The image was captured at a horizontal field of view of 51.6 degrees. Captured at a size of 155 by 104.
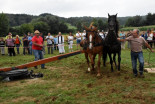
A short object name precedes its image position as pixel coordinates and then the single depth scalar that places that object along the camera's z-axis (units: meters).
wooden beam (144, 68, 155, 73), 7.47
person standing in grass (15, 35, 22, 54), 16.25
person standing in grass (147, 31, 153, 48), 16.95
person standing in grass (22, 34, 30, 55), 16.08
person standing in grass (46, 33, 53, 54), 16.29
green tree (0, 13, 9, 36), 58.69
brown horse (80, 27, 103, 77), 6.98
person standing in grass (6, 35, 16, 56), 15.14
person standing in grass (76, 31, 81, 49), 17.30
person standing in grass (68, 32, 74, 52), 16.39
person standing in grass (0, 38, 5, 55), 15.97
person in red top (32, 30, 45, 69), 8.61
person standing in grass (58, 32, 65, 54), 15.65
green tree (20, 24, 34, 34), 71.24
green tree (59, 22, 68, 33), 68.38
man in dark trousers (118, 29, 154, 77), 6.50
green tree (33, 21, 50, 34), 65.56
